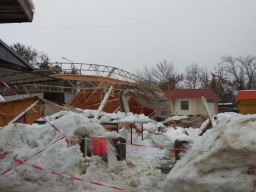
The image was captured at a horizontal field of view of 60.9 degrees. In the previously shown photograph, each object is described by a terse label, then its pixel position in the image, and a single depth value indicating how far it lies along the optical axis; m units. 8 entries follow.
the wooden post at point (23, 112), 7.66
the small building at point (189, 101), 23.55
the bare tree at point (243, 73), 35.79
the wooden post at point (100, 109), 7.71
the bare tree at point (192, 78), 36.77
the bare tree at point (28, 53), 29.16
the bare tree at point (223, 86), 34.31
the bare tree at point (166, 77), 34.13
